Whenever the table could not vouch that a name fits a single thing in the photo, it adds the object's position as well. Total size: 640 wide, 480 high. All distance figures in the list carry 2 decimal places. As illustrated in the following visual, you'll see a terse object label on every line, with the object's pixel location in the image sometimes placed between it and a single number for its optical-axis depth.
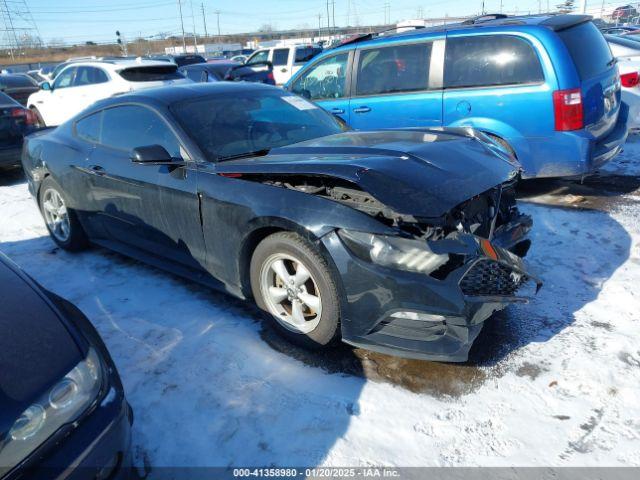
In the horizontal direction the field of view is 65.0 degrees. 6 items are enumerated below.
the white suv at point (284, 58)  16.19
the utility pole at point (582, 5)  20.72
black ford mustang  2.48
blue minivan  4.67
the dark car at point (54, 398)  1.59
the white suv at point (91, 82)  9.57
